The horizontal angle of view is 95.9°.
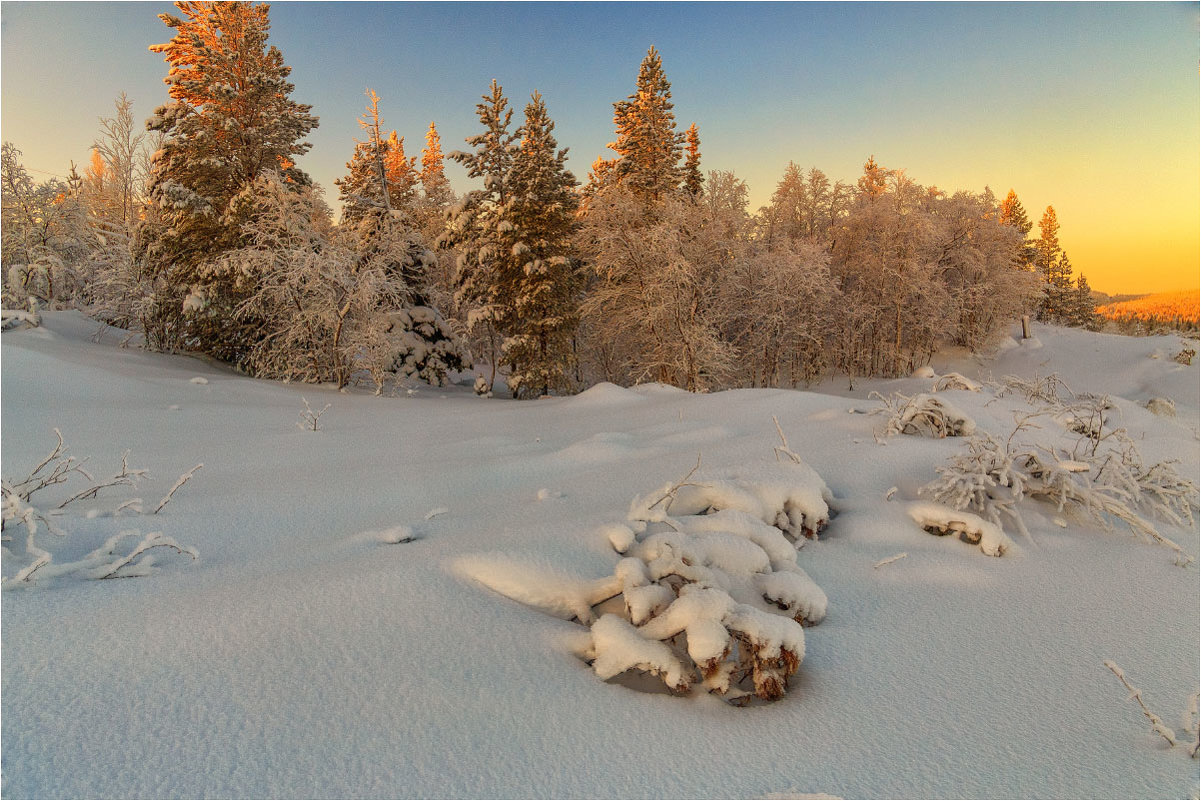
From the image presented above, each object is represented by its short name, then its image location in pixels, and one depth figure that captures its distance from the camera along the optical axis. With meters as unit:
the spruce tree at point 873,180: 32.00
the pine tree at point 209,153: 16.64
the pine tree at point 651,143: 24.56
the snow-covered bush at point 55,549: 2.30
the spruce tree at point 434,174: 39.84
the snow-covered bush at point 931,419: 4.87
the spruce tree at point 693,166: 28.05
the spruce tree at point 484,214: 20.73
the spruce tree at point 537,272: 19.88
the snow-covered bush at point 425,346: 18.70
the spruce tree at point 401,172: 35.38
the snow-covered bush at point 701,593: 2.01
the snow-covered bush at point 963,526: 3.22
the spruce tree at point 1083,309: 47.78
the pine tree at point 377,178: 20.26
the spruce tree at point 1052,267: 47.00
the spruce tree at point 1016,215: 44.03
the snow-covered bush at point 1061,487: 3.46
